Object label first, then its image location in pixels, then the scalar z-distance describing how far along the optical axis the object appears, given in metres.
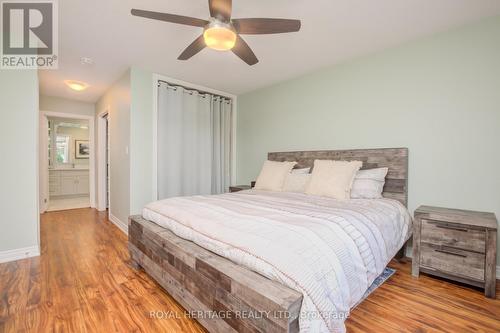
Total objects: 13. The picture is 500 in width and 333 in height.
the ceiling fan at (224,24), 1.57
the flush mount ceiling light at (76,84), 3.60
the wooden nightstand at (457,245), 1.77
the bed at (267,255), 1.00
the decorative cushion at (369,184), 2.44
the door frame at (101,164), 4.81
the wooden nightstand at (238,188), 3.89
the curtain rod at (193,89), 3.64
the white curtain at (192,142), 3.58
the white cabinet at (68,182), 6.28
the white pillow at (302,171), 3.16
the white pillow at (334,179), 2.43
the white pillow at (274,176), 3.12
